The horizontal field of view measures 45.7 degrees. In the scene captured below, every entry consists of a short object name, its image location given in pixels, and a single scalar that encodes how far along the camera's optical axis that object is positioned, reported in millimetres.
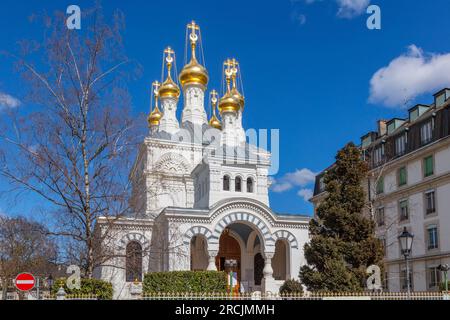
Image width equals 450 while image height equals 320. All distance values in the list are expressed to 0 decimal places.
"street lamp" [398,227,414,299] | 16266
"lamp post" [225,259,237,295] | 30059
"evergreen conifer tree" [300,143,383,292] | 19797
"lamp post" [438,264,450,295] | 23200
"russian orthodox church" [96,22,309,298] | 29938
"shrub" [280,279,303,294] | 24878
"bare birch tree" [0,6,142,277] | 16047
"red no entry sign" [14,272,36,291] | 12539
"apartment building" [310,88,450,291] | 33772
